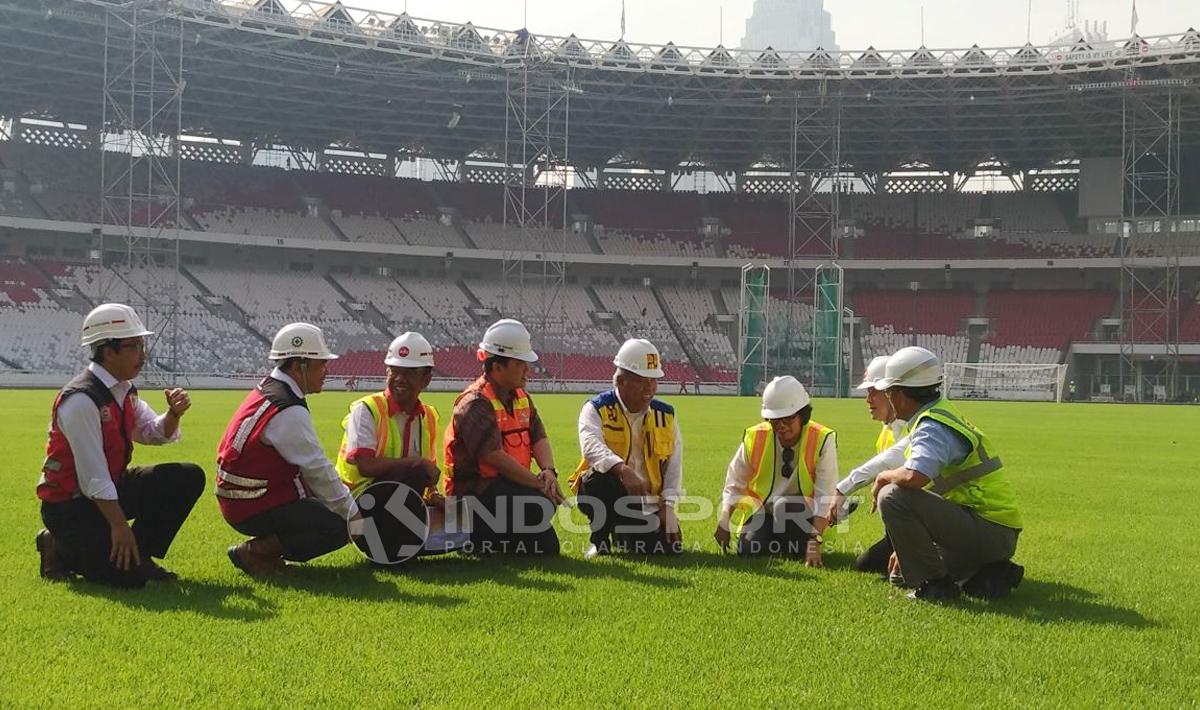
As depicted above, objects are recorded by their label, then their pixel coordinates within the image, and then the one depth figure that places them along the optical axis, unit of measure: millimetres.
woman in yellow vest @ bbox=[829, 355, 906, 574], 6270
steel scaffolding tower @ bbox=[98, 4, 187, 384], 36969
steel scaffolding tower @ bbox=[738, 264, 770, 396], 43219
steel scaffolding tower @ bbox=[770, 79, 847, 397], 42531
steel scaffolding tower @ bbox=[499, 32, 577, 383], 43656
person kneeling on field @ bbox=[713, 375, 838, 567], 6863
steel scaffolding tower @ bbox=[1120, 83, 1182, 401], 46375
